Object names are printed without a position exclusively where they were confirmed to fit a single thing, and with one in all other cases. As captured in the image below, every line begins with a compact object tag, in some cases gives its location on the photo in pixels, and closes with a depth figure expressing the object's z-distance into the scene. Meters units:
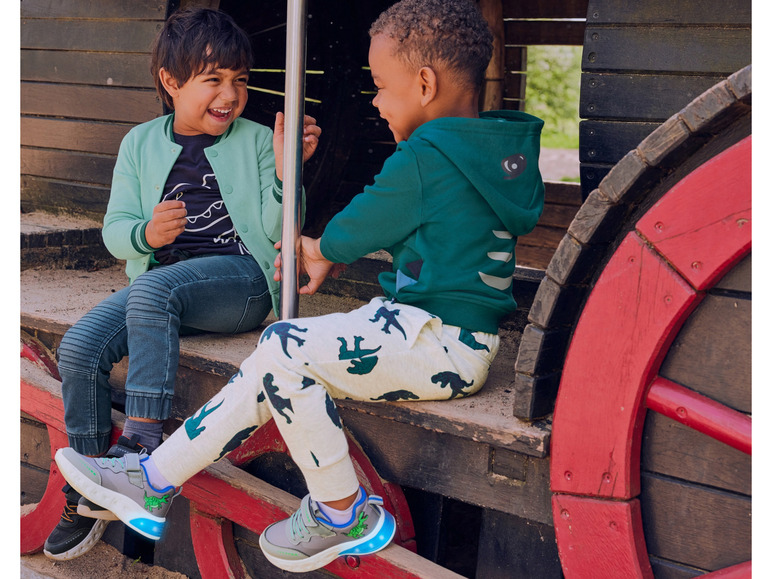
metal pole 1.89
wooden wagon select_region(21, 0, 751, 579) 1.50
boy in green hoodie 1.83
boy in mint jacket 2.21
